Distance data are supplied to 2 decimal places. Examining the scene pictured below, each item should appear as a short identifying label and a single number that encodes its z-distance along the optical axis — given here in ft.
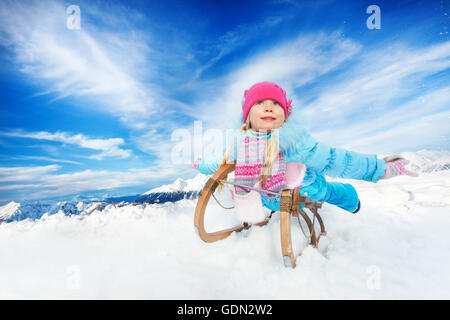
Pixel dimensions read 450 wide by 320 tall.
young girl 5.21
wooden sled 4.71
